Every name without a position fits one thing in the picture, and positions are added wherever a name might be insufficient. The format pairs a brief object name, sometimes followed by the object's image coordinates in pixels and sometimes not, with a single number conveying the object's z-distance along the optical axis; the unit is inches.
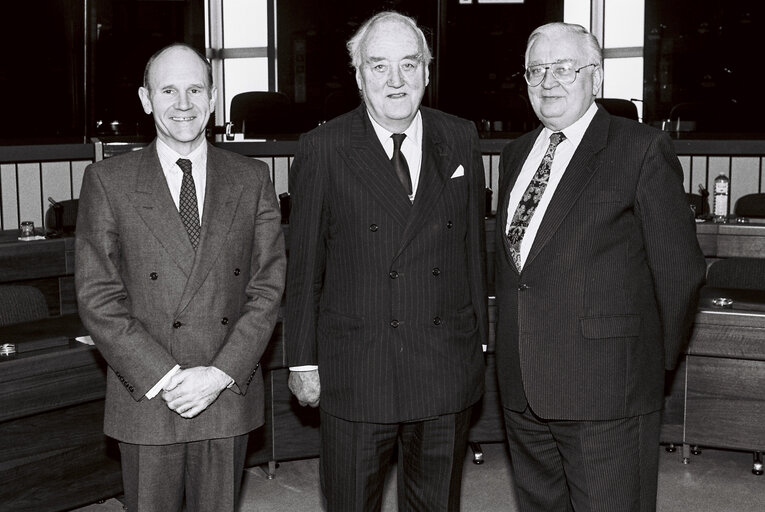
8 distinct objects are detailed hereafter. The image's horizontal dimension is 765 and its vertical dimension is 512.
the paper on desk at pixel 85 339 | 109.0
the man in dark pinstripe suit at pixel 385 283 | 83.3
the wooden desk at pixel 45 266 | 154.9
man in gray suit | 79.2
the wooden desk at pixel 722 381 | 138.5
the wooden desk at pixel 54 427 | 103.8
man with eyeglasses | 83.3
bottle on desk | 185.6
